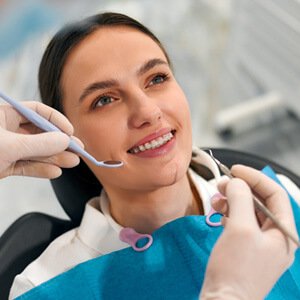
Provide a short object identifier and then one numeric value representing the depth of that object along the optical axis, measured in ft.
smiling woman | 3.01
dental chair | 3.59
